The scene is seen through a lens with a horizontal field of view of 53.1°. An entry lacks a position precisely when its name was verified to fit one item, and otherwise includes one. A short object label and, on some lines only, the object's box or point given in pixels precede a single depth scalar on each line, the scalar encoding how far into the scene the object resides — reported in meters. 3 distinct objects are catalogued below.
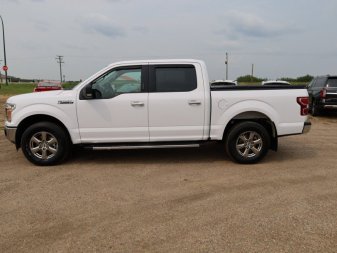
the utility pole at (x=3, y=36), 39.87
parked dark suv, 12.73
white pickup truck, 5.91
